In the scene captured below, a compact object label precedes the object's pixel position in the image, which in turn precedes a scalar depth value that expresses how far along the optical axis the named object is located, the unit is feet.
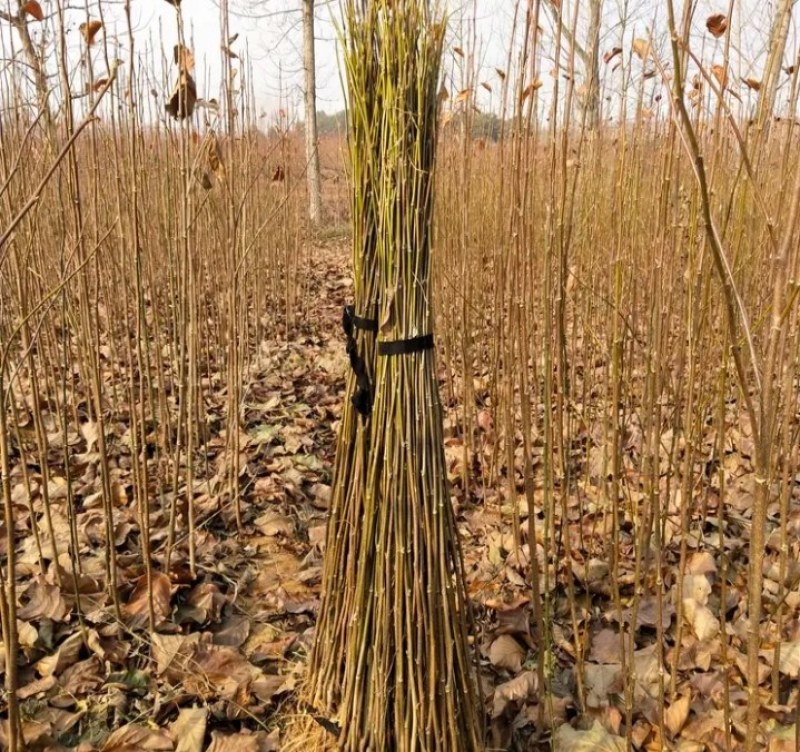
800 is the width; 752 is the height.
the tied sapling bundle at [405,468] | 3.27
